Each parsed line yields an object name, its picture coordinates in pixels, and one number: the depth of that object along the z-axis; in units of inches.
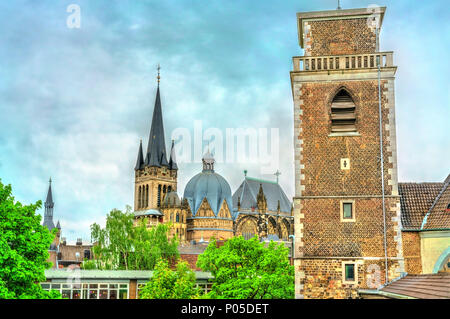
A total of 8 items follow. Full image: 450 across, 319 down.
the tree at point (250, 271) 1230.3
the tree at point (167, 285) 1378.0
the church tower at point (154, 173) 4640.8
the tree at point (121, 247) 2361.0
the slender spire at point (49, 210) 5708.7
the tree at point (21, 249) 893.8
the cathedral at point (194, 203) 4552.2
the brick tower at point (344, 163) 917.8
